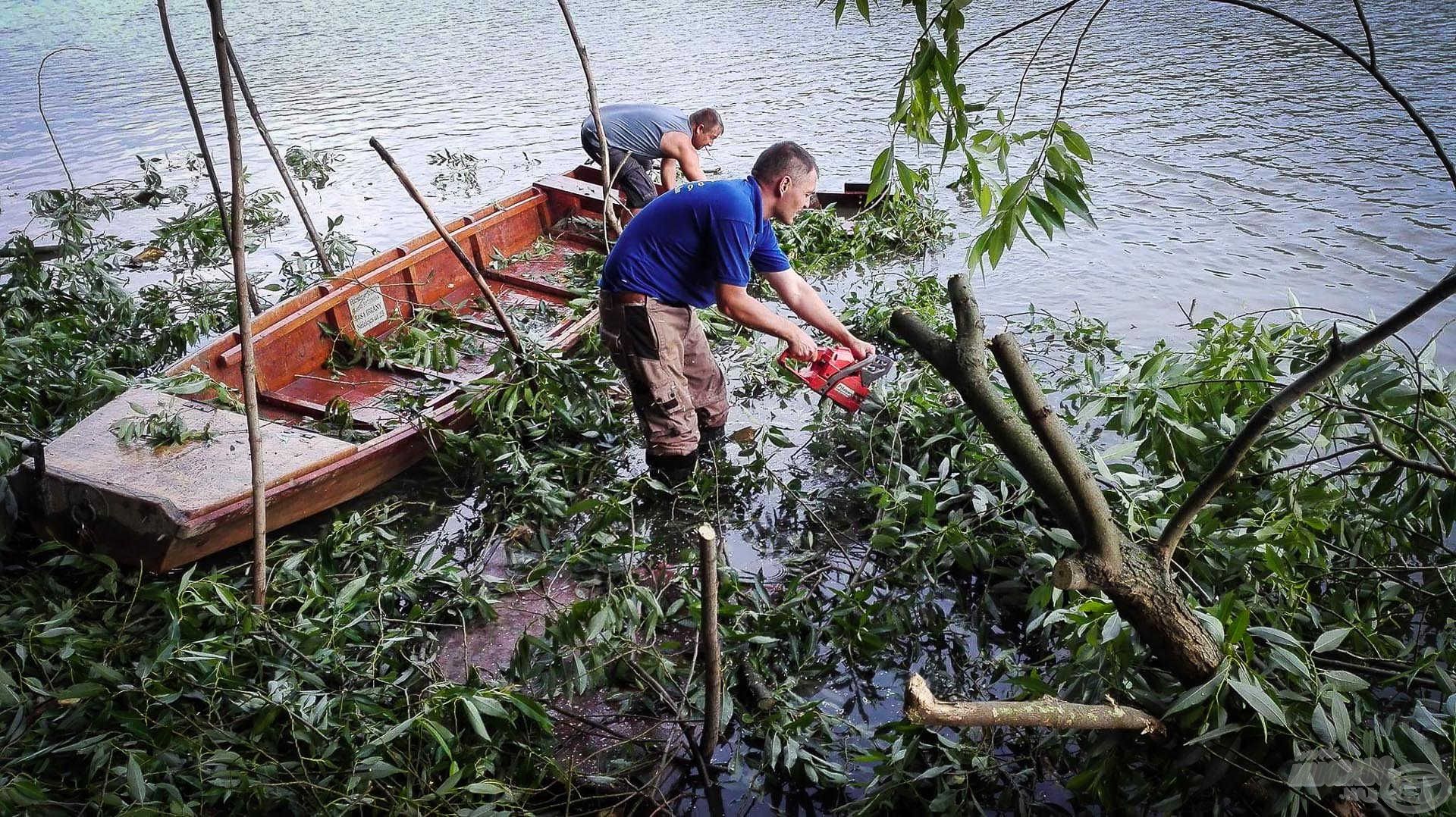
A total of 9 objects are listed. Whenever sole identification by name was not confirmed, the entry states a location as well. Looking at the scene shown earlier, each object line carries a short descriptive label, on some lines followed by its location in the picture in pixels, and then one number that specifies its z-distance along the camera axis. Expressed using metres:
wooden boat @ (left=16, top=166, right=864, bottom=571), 4.33
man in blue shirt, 4.68
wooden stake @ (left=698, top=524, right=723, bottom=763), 2.73
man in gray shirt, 8.89
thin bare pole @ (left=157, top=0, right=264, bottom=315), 3.73
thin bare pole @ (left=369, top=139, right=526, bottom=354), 5.31
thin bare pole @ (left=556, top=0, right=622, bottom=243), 6.40
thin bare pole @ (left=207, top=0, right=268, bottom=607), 3.19
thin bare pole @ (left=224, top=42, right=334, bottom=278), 6.73
